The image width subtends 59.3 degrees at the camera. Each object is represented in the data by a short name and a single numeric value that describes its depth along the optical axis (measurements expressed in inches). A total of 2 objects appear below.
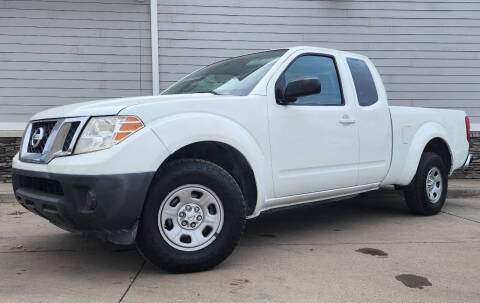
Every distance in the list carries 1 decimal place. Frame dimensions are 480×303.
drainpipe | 302.4
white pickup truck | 111.2
